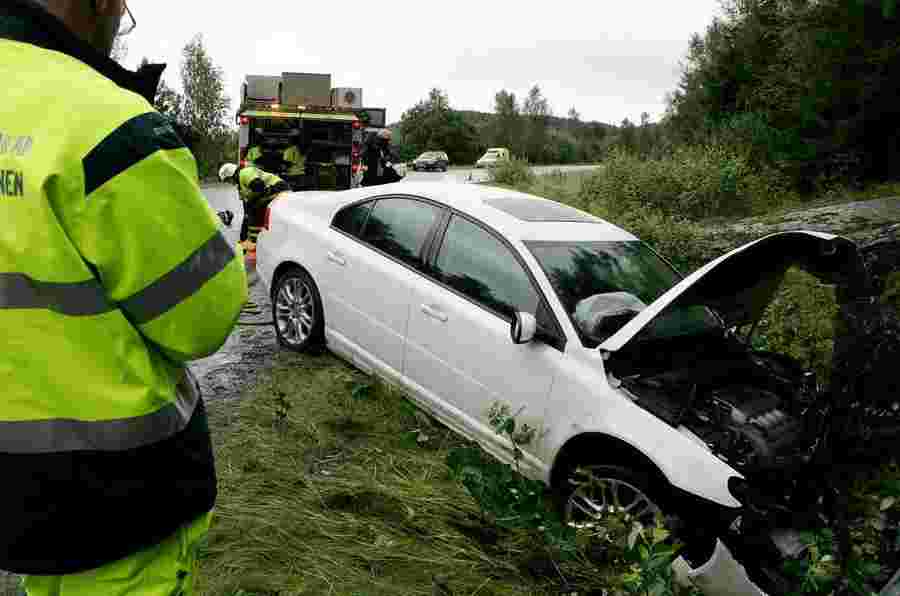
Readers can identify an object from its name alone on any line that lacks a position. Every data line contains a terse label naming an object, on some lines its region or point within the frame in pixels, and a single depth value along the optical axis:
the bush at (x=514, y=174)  15.09
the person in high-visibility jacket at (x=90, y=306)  1.17
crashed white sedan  2.89
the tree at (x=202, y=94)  32.41
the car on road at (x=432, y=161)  39.25
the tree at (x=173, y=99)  30.18
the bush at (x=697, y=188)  10.70
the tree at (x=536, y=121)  59.44
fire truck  12.59
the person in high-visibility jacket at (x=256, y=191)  8.28
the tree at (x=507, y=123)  59.44
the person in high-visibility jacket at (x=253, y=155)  11.02
